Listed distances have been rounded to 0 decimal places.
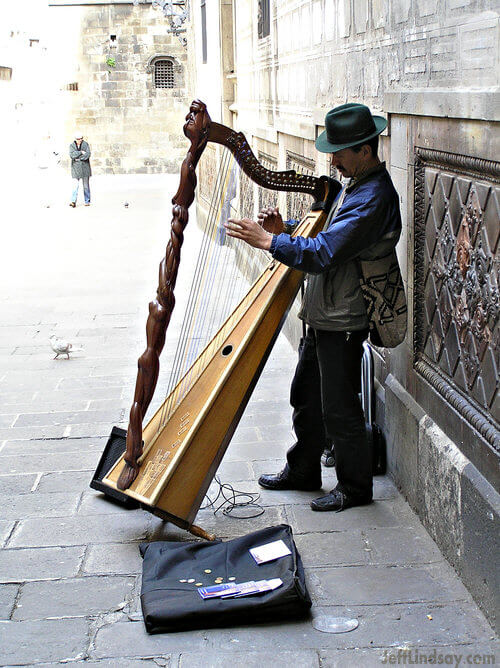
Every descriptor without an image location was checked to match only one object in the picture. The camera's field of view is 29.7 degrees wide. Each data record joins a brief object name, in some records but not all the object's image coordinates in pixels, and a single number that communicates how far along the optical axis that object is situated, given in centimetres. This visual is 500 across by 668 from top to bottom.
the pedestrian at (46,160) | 2734
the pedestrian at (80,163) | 2073
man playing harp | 378
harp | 365
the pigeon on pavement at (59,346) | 744
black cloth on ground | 326
